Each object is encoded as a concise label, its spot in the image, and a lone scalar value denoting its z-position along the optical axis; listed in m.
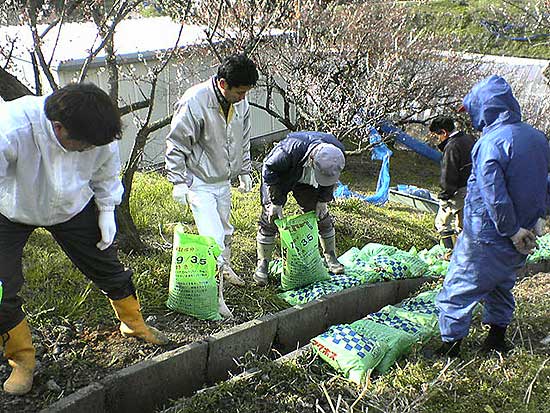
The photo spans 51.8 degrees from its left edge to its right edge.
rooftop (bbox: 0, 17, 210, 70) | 8.55
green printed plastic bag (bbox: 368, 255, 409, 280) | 4.76
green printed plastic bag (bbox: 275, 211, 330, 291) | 4.24
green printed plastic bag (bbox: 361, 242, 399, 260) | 5.13
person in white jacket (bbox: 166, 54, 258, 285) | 3.65
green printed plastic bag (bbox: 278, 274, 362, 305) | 4.21
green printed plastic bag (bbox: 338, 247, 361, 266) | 5.10
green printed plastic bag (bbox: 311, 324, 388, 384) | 3.24
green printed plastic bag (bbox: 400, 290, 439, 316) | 4.09
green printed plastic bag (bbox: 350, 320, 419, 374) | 3.45
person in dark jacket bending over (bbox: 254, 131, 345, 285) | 4.02
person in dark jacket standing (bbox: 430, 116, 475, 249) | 5.60
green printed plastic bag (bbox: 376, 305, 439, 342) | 3.74
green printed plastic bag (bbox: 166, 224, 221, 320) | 3.62
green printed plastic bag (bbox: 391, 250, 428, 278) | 4.92
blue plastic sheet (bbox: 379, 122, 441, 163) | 11.27
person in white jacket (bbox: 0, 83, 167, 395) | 2.53
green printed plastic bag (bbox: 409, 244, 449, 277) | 5.17
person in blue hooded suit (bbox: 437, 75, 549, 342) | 3.07
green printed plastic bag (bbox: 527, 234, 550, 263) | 5.51
